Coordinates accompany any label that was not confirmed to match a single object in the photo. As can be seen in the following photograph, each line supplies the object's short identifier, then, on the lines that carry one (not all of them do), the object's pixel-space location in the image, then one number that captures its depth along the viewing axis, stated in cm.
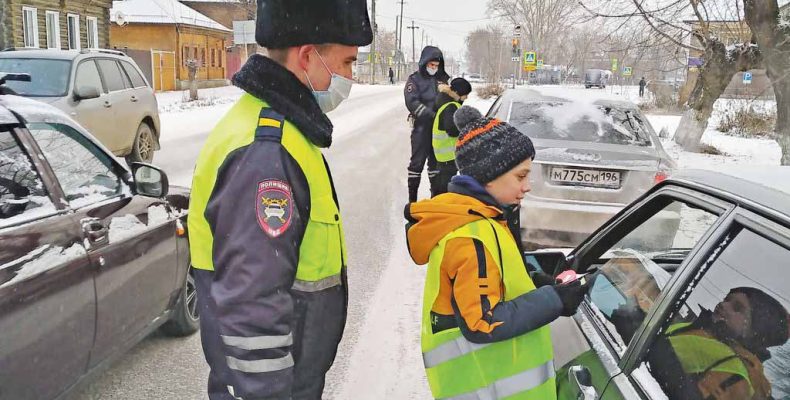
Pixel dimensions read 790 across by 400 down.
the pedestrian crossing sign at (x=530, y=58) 2525
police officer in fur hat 140
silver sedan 555
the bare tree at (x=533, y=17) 6153
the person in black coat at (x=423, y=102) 734
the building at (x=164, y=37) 3509
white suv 867
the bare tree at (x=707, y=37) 1306
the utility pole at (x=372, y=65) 6178
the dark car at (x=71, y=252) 236
